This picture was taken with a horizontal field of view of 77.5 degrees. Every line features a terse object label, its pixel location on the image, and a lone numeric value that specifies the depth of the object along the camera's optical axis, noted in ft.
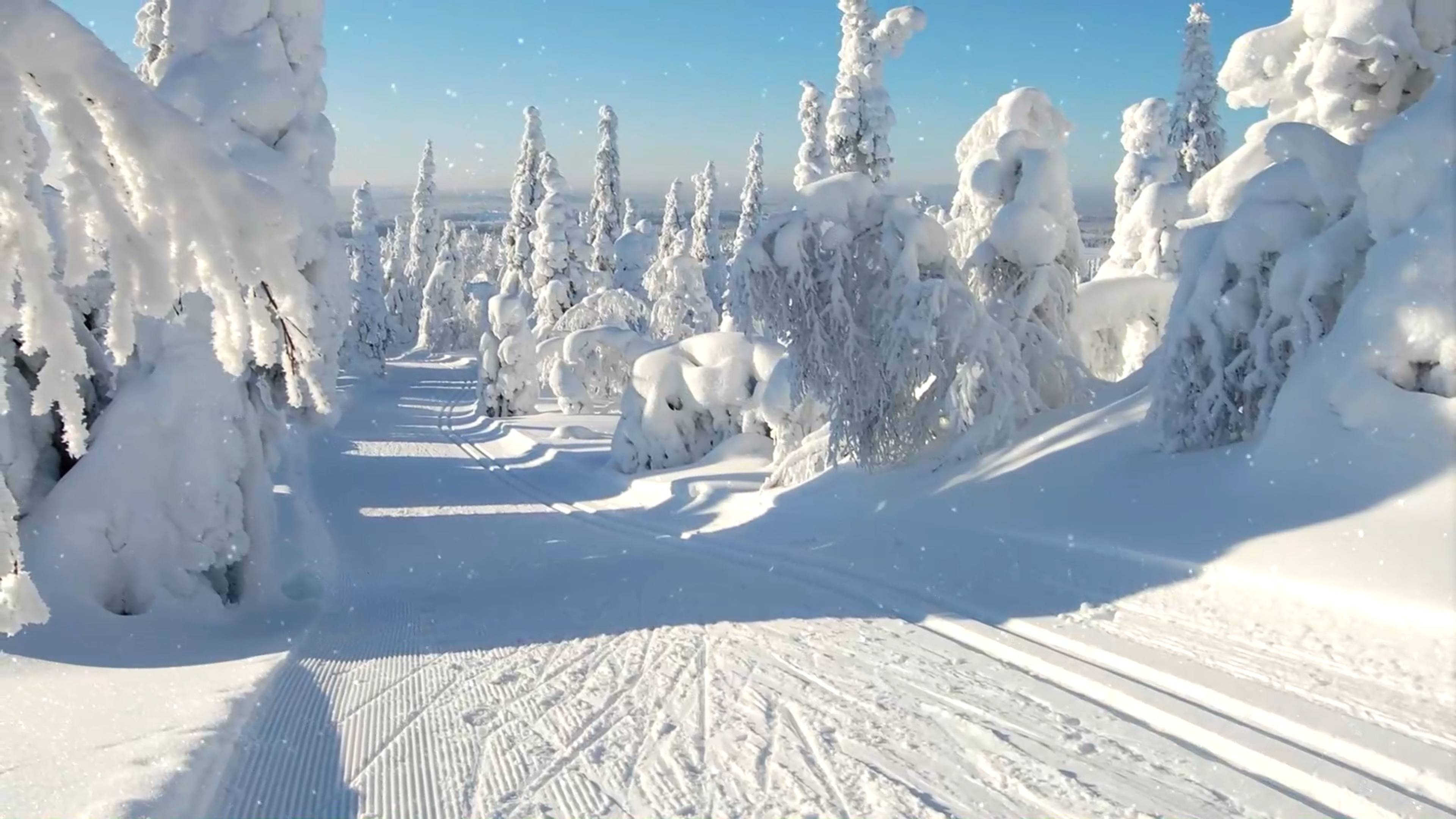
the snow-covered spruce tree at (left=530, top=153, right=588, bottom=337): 119.55
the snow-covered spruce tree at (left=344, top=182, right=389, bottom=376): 167.63
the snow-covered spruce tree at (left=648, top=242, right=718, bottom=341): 117.08
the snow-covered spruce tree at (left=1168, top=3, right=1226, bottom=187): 93.97
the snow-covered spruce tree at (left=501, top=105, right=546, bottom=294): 137.39
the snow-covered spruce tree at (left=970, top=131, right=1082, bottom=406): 41.57
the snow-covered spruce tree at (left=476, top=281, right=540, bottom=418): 110.52
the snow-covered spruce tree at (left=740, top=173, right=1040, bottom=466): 38.58
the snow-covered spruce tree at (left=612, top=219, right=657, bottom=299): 154.81
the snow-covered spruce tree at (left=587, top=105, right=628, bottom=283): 158.30
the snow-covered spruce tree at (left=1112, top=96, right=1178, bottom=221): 89.81
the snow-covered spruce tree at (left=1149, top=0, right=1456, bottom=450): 26.78
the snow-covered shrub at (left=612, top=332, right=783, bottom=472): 60.85
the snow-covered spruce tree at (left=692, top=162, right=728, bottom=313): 171.73
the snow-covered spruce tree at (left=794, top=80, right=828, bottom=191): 85.66
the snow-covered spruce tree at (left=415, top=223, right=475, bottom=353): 216.54
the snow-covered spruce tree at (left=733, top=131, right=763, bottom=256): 172.79
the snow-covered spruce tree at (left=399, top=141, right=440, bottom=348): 205.77
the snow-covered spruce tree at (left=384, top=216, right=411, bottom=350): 240.94
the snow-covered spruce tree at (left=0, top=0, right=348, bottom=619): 8.09
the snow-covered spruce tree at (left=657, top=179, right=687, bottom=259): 197.16
